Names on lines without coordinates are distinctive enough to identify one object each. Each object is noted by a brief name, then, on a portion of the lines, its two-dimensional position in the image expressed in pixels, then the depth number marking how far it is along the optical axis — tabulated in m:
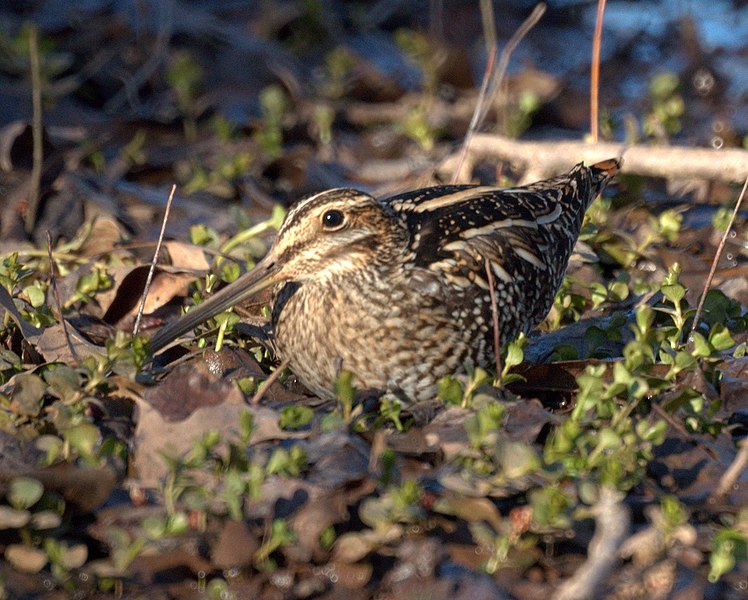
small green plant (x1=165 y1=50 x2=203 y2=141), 15.62
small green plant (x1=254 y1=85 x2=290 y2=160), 14.48
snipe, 8.35
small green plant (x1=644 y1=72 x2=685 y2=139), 13.62
